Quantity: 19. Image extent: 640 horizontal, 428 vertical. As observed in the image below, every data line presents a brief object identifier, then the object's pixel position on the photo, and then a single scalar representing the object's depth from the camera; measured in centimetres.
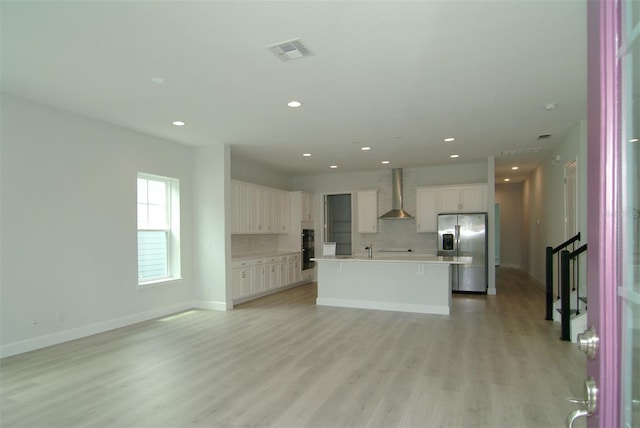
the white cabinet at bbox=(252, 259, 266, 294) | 713
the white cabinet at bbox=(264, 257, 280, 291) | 752
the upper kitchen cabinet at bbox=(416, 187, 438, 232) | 822
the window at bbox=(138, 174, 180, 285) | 575
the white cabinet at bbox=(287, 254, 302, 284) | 847
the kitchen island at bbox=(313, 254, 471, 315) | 588
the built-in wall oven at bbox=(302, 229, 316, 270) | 904
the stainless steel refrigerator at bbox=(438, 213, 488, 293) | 758
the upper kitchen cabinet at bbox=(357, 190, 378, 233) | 889
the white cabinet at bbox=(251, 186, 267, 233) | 759
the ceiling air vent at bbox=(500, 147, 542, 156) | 684
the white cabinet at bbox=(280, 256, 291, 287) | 812
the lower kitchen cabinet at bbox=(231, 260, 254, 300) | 652
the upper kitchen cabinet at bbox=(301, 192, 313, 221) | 911
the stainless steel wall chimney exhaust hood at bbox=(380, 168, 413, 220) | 859
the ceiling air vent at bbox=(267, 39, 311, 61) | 287
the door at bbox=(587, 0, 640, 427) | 77
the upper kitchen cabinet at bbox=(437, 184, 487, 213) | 778
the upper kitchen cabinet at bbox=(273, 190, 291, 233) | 848
